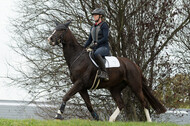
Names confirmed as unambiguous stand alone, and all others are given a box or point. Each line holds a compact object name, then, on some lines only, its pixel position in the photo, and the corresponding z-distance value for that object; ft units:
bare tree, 75.51
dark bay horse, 55.98
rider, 57.98
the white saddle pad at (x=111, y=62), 59.82
